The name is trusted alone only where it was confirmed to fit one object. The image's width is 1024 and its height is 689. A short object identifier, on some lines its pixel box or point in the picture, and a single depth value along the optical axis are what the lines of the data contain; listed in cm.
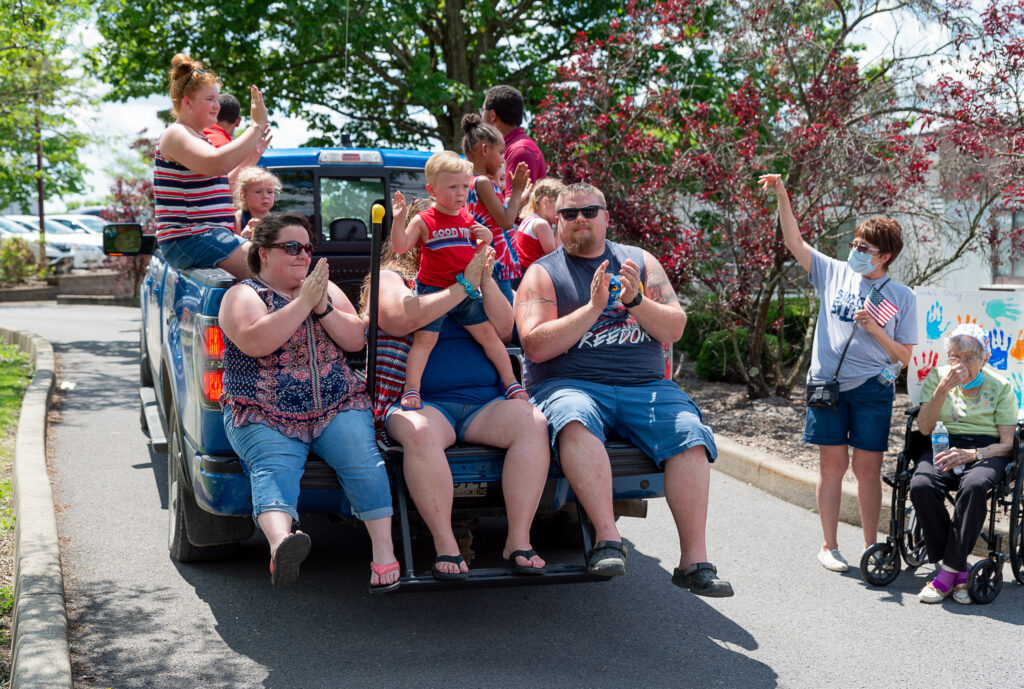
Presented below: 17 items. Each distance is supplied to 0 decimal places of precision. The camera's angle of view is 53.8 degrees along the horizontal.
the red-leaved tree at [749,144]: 873
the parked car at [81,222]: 3875
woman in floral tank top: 404
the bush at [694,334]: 1177
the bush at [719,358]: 1113
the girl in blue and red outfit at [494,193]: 543
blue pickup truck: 425
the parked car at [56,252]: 2864
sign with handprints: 571
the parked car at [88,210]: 4488
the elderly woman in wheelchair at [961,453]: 499
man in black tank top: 428
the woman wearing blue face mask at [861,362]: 546
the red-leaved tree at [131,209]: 2319
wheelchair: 501
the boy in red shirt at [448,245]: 458
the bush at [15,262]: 2552
